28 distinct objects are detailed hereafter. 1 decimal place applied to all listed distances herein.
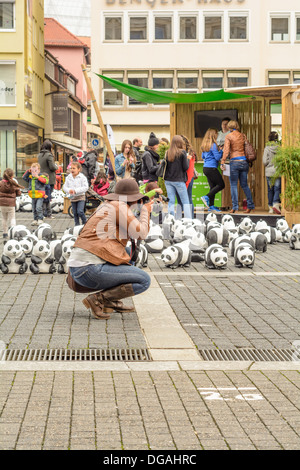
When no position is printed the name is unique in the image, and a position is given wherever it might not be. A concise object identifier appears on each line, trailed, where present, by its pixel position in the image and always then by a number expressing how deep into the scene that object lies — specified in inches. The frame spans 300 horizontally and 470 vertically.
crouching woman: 340.5
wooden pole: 782.2
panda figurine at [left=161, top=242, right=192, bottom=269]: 501.0
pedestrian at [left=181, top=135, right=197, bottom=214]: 743.7
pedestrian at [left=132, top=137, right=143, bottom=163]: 806.9
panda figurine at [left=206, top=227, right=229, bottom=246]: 578.9
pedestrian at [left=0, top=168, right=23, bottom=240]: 681.6
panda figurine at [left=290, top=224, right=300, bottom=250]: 606.3
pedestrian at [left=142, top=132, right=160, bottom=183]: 733.3
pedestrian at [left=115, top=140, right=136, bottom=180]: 755.7
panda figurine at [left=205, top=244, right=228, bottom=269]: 494.9
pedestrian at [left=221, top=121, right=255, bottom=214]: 780.6
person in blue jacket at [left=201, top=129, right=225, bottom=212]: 804.6
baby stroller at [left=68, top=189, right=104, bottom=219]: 869.2
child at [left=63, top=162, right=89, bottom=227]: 689.0
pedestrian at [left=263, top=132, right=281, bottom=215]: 759.1
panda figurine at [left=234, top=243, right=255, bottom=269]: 499.2
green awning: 783.7
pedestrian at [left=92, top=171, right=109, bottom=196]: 867.4
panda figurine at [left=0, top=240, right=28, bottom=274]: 470.9
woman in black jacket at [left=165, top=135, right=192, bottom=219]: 684.7
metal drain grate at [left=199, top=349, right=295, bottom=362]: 278.1
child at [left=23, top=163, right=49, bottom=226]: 800.9
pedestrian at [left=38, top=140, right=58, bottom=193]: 862.5
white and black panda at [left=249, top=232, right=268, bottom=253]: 579.8
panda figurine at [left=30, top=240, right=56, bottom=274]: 474.6
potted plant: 714.2
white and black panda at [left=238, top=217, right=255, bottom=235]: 647.8
